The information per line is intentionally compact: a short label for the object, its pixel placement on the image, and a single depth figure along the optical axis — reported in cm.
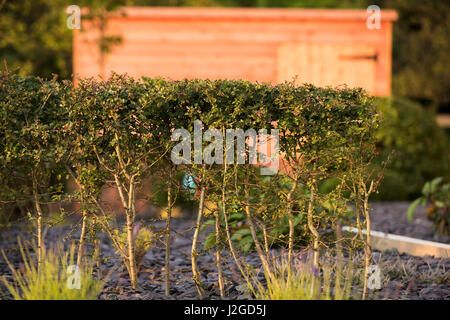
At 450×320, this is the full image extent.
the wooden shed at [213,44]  2644
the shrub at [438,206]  1385
